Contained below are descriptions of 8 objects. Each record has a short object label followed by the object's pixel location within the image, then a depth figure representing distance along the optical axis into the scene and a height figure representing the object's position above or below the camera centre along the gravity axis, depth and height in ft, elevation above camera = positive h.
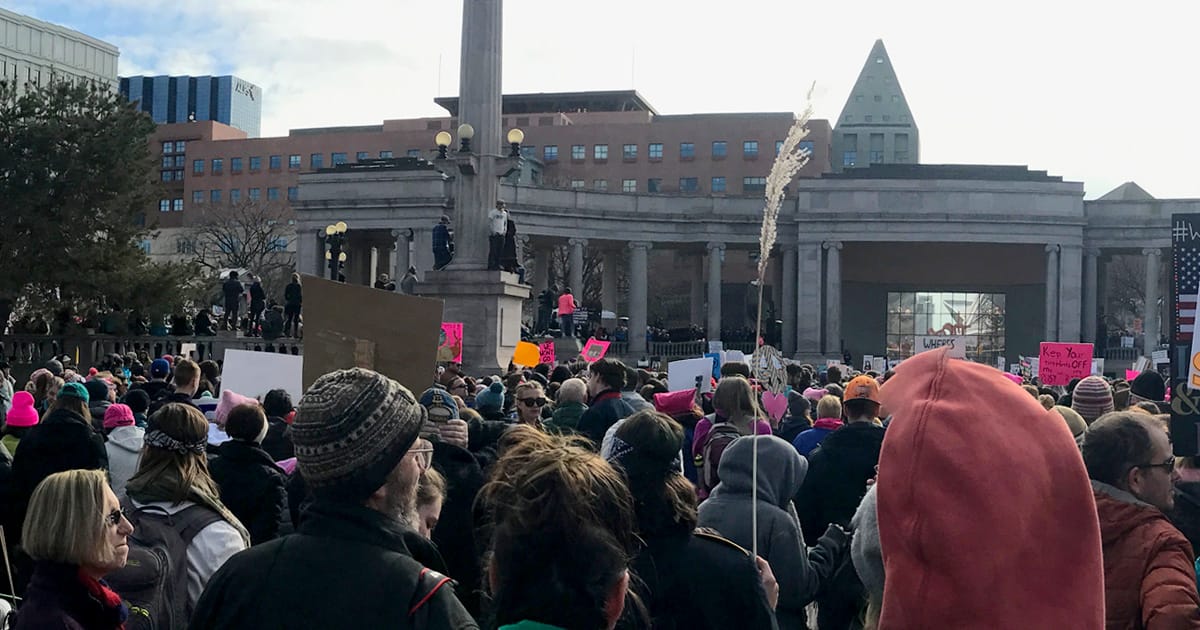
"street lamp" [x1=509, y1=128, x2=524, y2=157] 77.00 +11.97
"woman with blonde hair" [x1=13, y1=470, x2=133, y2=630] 13.85 -2.86
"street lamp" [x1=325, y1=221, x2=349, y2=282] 110.93 +7.36
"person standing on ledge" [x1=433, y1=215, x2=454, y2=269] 89.35 +5.85
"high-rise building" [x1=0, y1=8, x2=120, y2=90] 370.12 +82.94
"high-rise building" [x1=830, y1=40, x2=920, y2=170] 355.77 +62.63
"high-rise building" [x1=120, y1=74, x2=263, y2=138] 638.12 +117.05
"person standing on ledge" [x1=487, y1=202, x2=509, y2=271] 80.53 +6.22
